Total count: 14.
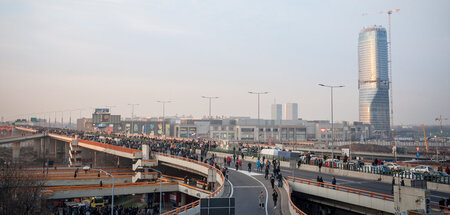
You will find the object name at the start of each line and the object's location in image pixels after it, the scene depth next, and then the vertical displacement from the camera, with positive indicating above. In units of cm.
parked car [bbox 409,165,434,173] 3796 -522
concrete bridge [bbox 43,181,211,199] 4347 -880
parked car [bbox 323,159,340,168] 4469 -533
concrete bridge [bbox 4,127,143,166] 6652 -829
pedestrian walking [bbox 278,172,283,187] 3405 -573
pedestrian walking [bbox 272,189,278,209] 2706 -597
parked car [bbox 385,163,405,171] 4258 -546
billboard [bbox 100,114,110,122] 13775 +214
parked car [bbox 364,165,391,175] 3822 -524
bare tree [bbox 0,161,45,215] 3388 -747
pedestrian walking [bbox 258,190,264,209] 2677 -628
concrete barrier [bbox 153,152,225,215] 2638 -577
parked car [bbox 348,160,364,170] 4186 -519
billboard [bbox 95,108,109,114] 14108 +506
